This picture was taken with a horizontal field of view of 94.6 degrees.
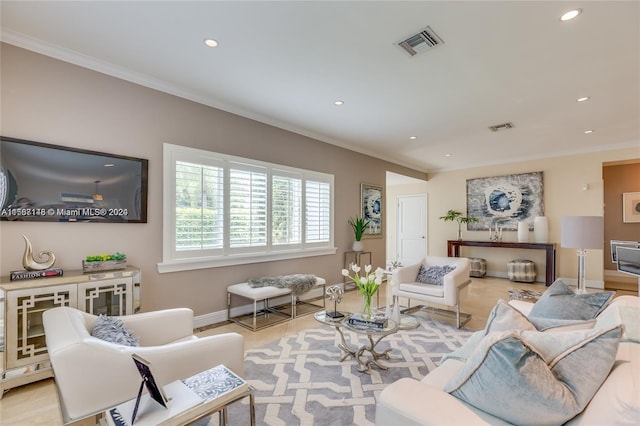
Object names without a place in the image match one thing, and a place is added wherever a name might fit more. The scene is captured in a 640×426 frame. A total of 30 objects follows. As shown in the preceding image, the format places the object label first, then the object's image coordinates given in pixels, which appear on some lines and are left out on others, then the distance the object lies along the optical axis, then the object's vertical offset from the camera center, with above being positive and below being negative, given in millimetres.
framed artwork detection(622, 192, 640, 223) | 6438 +270
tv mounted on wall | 2365 +311
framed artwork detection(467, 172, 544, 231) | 6441 +441
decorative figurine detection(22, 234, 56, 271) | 2283 -330
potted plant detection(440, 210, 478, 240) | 7207 +32
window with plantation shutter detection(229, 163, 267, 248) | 3791 +178
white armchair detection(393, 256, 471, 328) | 3525 -840
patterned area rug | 1918 -1276
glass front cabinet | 2062 -669
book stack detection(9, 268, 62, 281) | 2171 -415
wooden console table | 5816 -577
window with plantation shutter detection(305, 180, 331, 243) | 4812 +143
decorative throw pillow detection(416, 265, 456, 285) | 3898 -739
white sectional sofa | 882 -678
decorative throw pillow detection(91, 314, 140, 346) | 1688 -668
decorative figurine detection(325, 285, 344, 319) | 2631 -687
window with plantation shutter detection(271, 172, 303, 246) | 4297 +142
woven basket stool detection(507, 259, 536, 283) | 6250 -1107
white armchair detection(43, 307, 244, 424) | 1252 -700
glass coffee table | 2344 -1006
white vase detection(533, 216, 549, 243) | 6094 -203
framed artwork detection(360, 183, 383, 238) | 5888 +252
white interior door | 8242 -245
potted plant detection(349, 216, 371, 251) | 5453 -169
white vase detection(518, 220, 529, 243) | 6305 -274
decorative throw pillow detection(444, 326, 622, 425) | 998 -551
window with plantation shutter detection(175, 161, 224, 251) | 3320 +149
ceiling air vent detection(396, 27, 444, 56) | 2328 +1461
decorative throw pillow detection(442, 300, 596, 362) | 1471 -535
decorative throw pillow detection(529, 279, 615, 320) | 1684 -510
